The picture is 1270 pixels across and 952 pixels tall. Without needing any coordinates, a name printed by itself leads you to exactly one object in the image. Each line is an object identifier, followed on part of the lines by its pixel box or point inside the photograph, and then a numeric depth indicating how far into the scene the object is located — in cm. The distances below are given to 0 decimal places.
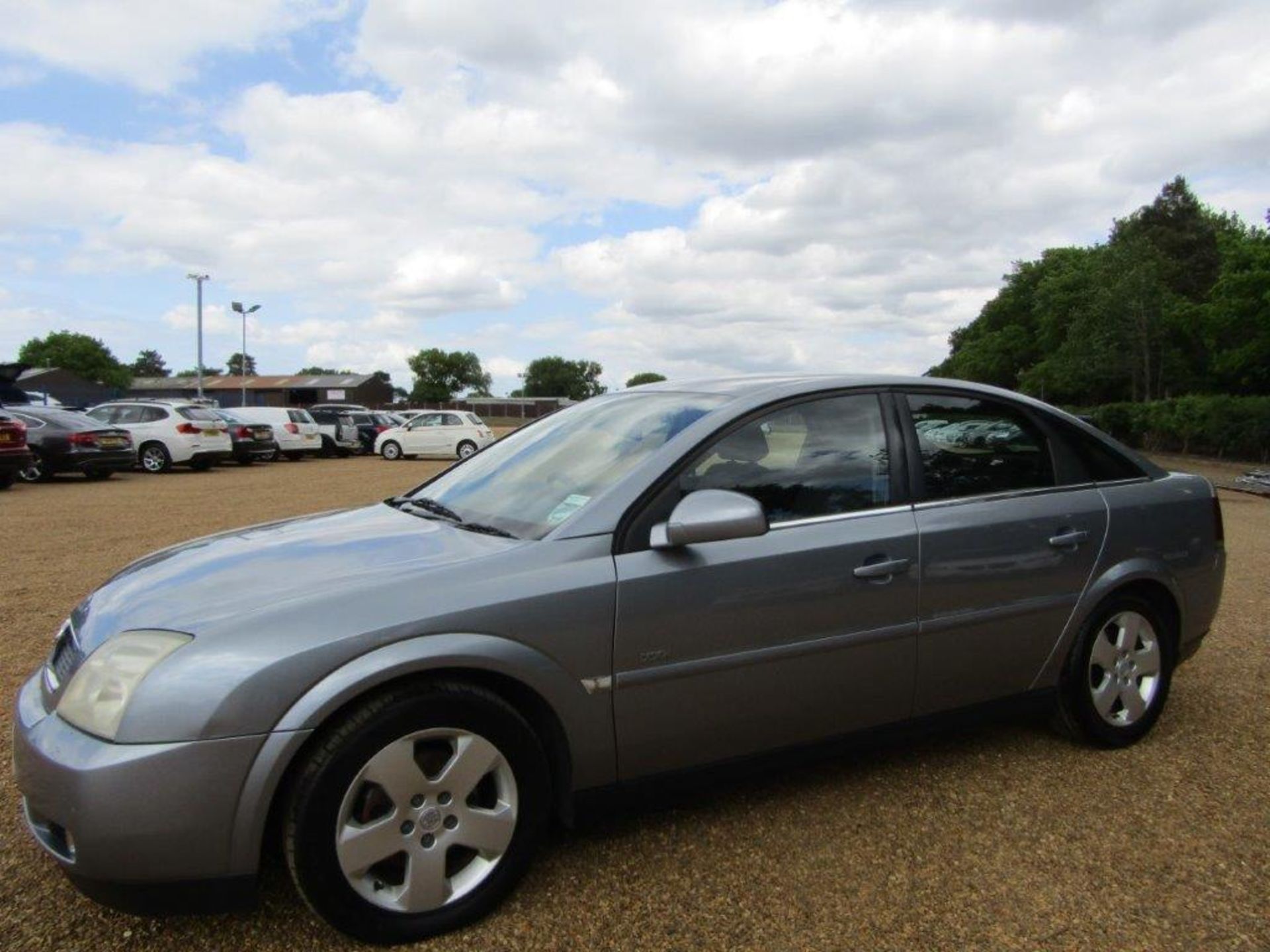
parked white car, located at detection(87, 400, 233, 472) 1967
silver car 223
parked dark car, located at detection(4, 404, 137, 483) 1609
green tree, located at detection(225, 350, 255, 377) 14738
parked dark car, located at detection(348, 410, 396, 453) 3216
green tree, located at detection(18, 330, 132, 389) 10100
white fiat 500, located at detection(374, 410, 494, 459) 2875
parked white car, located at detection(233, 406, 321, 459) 2497
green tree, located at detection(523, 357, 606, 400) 13988
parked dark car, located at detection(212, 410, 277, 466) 2208
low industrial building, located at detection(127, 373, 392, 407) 9331
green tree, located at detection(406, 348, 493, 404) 12262
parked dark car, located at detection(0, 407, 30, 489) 1383
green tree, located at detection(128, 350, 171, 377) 15838
